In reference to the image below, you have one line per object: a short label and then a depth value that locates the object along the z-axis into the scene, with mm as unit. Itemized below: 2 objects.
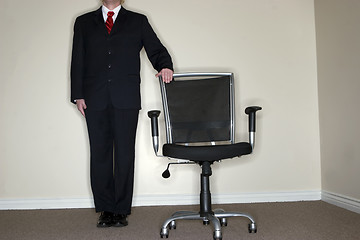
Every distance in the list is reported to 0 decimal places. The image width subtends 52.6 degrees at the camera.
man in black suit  2406
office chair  2314
